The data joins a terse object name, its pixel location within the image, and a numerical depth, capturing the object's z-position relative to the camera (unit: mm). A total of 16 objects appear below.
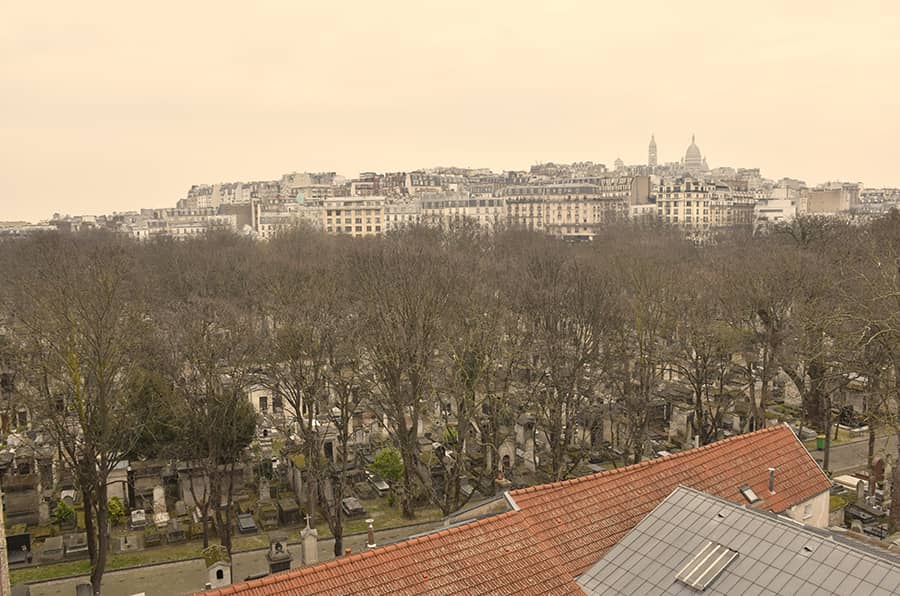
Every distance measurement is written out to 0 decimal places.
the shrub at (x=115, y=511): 26688
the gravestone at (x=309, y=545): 19781
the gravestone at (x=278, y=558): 19812
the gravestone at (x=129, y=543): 24953
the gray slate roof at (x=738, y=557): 12000
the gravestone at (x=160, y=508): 26188
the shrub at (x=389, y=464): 28453
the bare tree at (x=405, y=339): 24953
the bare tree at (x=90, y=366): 20844
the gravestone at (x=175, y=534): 25531
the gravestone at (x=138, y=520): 26422
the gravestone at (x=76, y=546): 24370
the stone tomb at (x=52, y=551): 23969
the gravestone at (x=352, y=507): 27344
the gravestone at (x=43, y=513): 27156
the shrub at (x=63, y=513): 26719
